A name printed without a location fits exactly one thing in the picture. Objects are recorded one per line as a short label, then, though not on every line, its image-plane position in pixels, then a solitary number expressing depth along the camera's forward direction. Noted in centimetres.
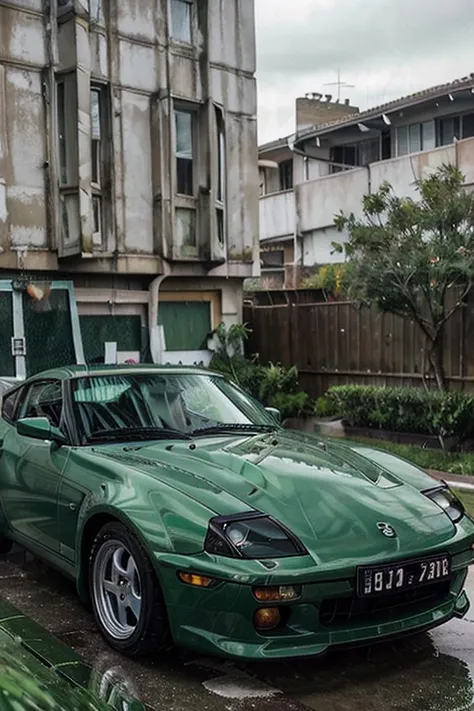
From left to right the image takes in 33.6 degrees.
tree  956
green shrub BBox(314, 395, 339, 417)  1192
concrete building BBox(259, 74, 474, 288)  1981
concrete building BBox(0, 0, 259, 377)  1145
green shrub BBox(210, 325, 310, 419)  1234
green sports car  348
